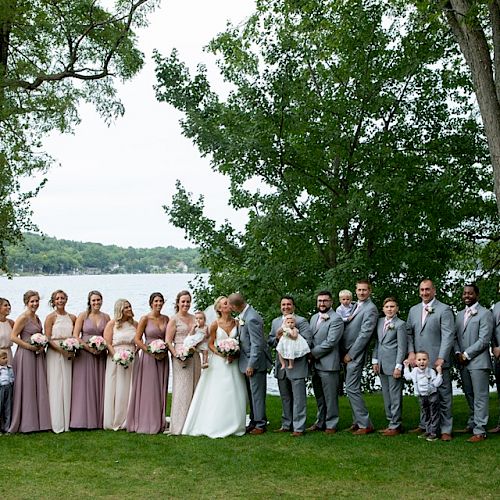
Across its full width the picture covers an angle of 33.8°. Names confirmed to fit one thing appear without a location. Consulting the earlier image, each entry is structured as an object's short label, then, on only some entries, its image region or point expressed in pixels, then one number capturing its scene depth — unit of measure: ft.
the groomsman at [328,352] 34.91
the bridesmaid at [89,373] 36.70
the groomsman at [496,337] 33.50
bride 35.09
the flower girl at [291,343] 34.58
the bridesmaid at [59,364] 36.58
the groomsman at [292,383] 34.86
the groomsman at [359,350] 34.73
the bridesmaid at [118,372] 36.96
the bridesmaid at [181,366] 36.22
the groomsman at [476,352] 32.89
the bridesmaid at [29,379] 35.91
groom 35.37
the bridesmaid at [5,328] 35.96
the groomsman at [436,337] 32.94
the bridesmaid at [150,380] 36.14
